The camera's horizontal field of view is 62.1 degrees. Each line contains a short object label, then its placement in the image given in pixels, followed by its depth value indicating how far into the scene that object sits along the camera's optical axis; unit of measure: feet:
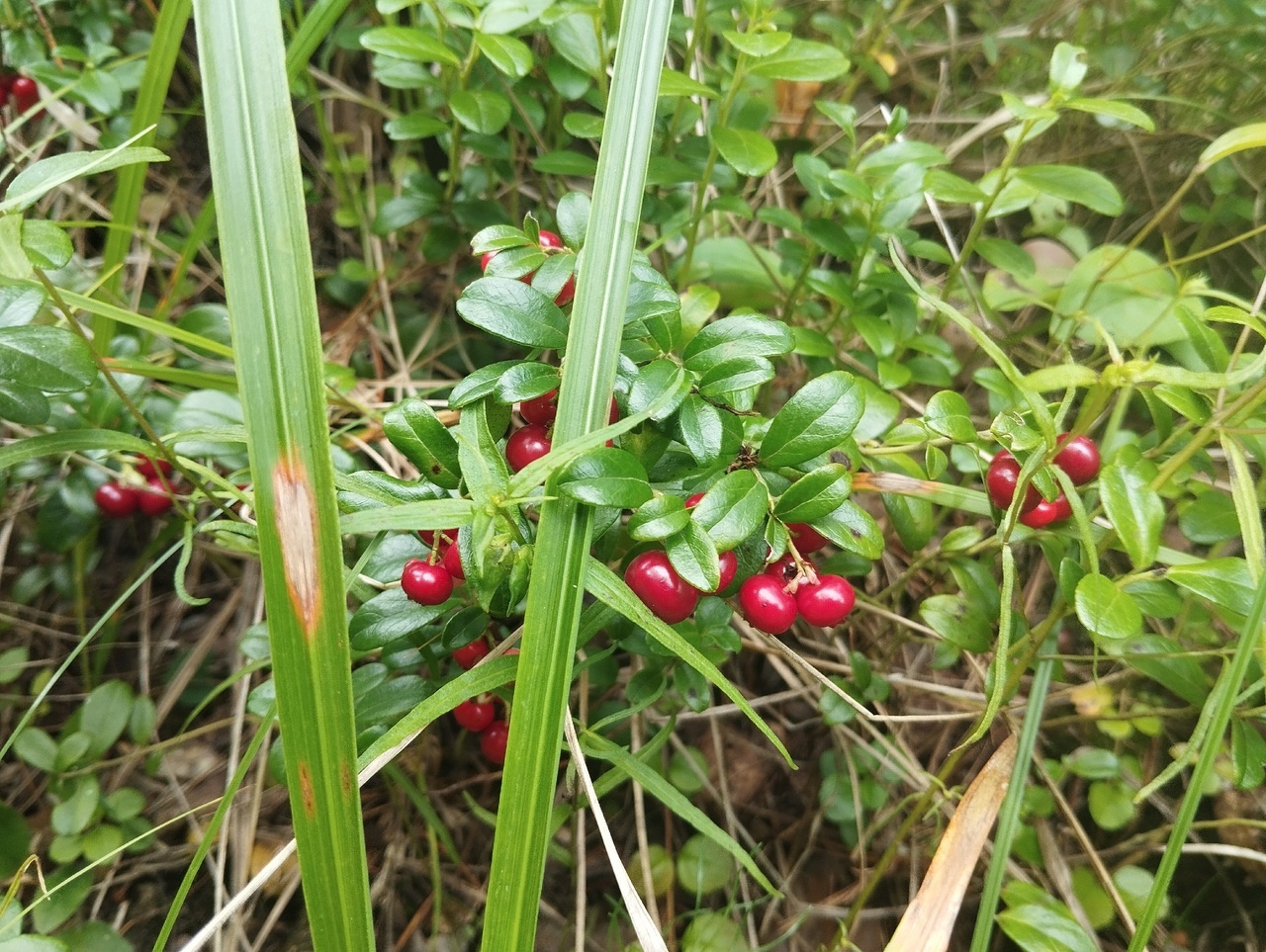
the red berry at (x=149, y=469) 0.66
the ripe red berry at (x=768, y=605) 0.45
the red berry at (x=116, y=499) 0.66
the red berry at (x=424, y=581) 0.45
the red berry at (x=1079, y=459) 0.49
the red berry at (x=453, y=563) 0.45
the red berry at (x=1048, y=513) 0.50
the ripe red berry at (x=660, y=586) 0.44
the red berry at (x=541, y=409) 0.47
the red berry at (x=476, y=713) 0.56
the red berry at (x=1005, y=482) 0.49
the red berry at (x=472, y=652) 0.54
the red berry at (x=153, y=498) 0.65
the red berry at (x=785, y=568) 0.48
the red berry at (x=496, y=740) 0.58
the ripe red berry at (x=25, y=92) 0.78
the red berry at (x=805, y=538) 0.48
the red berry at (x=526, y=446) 0.47
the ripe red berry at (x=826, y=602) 0.46
